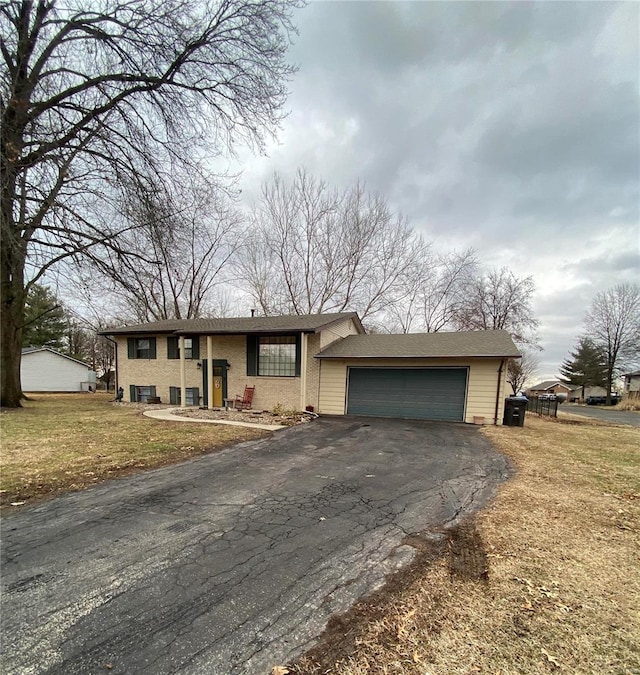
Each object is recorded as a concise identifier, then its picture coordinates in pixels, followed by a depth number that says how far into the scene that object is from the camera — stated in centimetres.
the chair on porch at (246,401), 1337
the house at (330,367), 1162
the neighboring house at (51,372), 2554
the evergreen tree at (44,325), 2809
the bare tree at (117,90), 690
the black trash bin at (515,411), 1118
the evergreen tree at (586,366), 4228
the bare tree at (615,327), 3803
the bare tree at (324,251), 2244
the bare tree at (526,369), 3516
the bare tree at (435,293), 2483
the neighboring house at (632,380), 4439
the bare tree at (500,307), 2745
